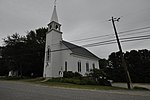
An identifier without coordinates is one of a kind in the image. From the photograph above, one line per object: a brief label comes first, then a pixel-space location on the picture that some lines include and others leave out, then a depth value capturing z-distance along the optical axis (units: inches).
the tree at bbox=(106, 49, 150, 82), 1264.8
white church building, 1133.7
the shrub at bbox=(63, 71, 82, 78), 1104.5
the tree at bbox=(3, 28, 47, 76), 1342.3
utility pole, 694.0
